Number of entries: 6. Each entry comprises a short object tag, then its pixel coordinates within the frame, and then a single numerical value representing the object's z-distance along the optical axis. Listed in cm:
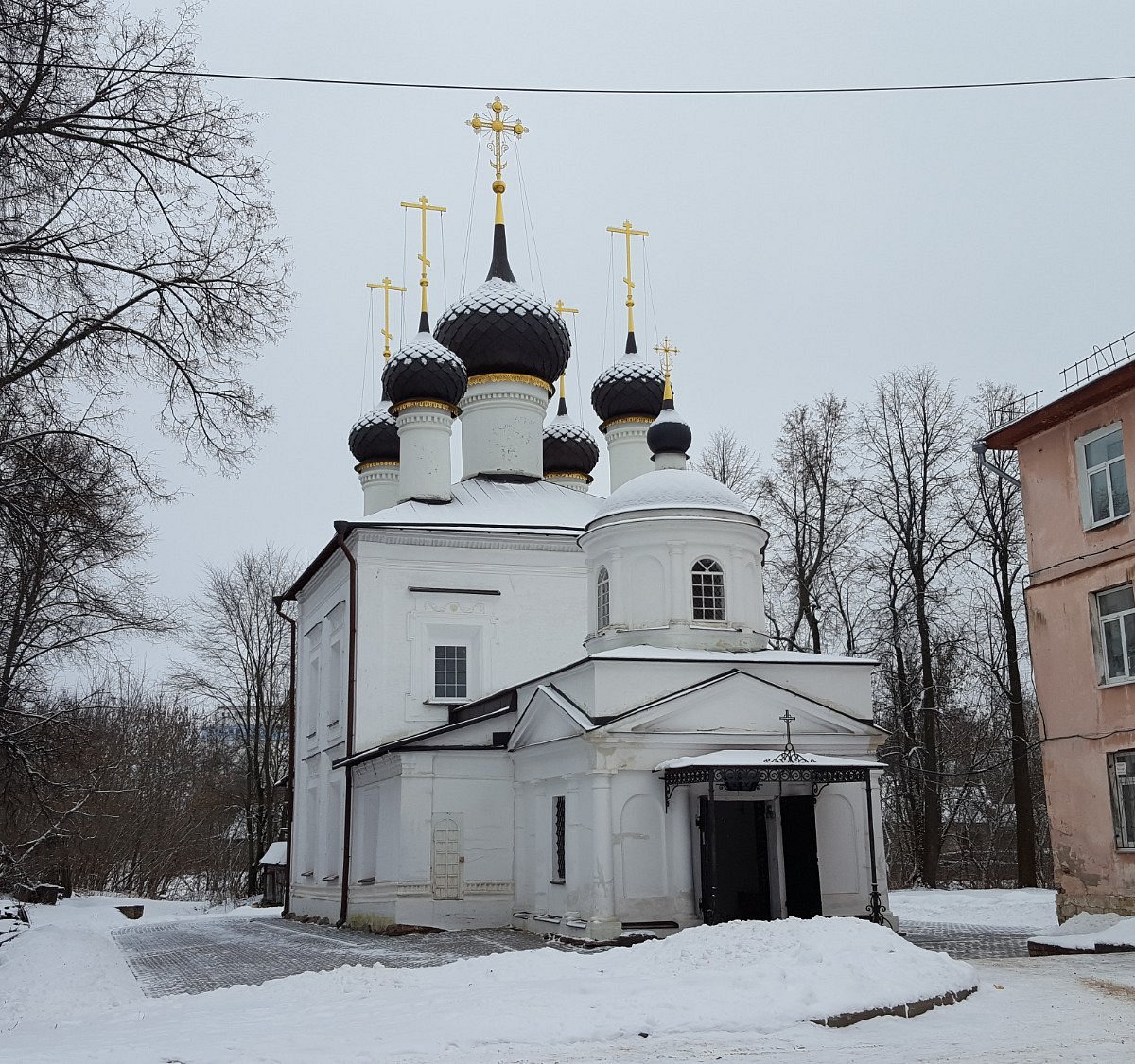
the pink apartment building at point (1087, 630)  1484
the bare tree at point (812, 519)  2873
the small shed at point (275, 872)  3022
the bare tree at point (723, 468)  3241
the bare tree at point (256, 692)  3928
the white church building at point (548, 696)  1592
